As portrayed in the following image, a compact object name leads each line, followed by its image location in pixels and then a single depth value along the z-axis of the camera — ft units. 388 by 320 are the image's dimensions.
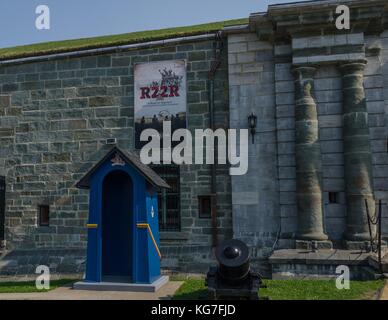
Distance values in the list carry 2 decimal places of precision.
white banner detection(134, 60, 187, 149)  37.81
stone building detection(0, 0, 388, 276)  33.24
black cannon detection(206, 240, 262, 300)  21.97
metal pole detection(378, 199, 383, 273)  27.53
